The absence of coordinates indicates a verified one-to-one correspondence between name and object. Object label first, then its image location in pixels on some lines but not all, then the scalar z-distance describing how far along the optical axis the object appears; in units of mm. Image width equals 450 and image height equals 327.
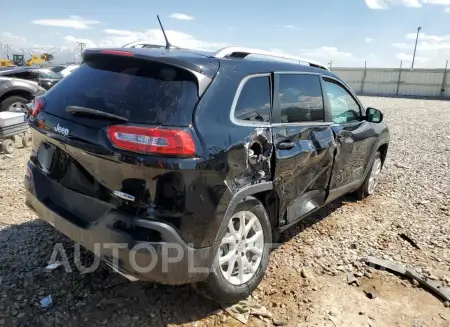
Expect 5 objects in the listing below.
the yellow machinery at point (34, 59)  36569
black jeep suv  2262
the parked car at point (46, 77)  10114
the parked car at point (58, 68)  17328
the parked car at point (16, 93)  8273
